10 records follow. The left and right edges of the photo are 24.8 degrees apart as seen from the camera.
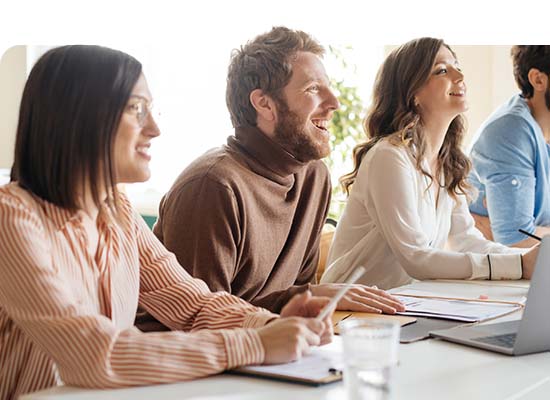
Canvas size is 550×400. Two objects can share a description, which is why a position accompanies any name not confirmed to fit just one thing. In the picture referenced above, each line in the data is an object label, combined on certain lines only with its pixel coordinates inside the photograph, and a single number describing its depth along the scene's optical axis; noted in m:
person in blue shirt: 3.43
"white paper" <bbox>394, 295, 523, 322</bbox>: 2.22
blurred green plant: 5.31
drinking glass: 1.63
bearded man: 2.57
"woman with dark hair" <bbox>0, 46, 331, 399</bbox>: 1.79
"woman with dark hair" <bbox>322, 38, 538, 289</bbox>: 2.82
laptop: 1.92
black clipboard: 1.76
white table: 1.71
